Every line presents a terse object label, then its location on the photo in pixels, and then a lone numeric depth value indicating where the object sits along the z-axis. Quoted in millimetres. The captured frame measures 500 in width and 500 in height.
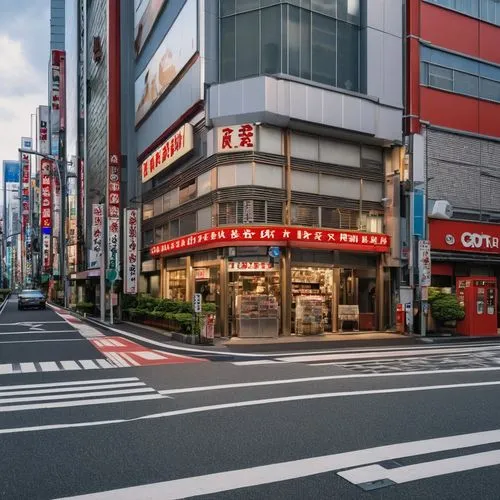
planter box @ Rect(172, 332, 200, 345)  18422
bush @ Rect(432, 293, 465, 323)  22734
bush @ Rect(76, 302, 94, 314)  36406
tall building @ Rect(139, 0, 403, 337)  21594
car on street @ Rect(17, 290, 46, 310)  45344
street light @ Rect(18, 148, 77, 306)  56062
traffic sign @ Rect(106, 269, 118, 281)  27062
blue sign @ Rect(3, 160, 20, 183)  145050
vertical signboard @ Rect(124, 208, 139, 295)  29953
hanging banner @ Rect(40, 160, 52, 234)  72875
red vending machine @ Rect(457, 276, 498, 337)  22766
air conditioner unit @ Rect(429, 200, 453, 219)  24953
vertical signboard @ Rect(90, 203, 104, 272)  30916
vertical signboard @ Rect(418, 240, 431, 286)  22391
